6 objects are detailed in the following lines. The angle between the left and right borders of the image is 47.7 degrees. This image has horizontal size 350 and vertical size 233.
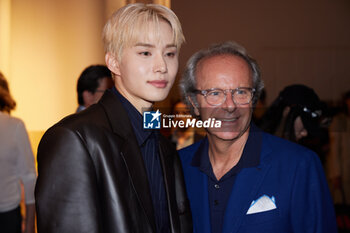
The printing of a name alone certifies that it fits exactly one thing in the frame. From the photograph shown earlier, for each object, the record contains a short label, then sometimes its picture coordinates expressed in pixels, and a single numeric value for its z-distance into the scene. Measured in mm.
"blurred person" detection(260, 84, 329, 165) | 2424
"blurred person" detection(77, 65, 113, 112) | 2883
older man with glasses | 1557
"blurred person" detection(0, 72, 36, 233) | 2533
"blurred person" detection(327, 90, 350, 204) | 4316
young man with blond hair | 1137
